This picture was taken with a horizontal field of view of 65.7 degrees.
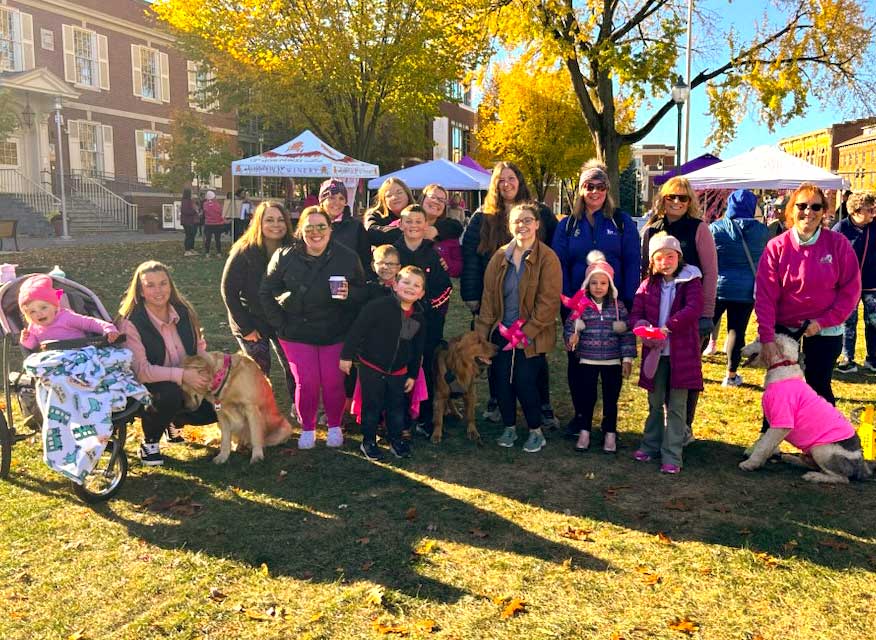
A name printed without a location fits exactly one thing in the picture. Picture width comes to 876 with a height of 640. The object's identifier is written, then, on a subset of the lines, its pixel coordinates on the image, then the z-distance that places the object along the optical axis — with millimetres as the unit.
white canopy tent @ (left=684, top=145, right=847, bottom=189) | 12766
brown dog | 5328
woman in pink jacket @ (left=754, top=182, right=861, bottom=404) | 4734
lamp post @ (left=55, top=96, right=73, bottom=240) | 22047
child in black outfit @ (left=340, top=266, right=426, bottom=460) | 5074
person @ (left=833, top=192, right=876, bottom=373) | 7410
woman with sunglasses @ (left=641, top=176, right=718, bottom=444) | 5020
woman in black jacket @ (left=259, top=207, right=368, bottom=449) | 5156
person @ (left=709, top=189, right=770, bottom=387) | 6820
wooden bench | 17345
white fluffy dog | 4625
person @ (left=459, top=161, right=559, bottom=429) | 5578
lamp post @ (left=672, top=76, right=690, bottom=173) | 16281
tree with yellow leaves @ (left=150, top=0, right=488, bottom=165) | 20578
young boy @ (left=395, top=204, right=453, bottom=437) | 5363
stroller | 4426
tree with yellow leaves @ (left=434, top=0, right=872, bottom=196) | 14992
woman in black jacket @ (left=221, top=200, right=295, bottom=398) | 5602
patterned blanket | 4086
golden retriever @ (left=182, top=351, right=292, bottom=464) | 4973
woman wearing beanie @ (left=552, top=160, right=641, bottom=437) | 5230
